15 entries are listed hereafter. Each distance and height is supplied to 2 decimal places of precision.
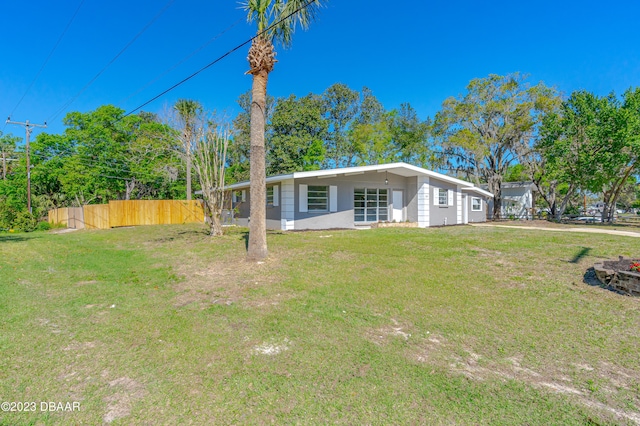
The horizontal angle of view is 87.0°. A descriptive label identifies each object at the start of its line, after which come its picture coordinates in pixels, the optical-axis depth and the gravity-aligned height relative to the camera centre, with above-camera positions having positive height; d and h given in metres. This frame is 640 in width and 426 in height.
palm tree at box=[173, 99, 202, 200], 13.15 +4.18
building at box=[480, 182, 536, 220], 30.12 +0.95
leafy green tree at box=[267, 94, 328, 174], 29.47 +6.24
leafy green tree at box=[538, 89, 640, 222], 18.95 +4.03
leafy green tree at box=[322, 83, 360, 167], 32.78 +9.42
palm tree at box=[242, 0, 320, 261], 8.15 +3.45
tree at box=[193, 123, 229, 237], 12.63 +1.33
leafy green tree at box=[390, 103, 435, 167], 31.45 +6.84
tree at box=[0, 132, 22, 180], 32.09 +6.29
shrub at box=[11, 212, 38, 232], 20.39 -0.77
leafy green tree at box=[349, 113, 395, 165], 31.27 +6.42
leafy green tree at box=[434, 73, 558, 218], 25.16 +6.95
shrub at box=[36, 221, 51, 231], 21.73 -1.09
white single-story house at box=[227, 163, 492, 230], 15.37 +0.60
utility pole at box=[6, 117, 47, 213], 22.70 +5.44
